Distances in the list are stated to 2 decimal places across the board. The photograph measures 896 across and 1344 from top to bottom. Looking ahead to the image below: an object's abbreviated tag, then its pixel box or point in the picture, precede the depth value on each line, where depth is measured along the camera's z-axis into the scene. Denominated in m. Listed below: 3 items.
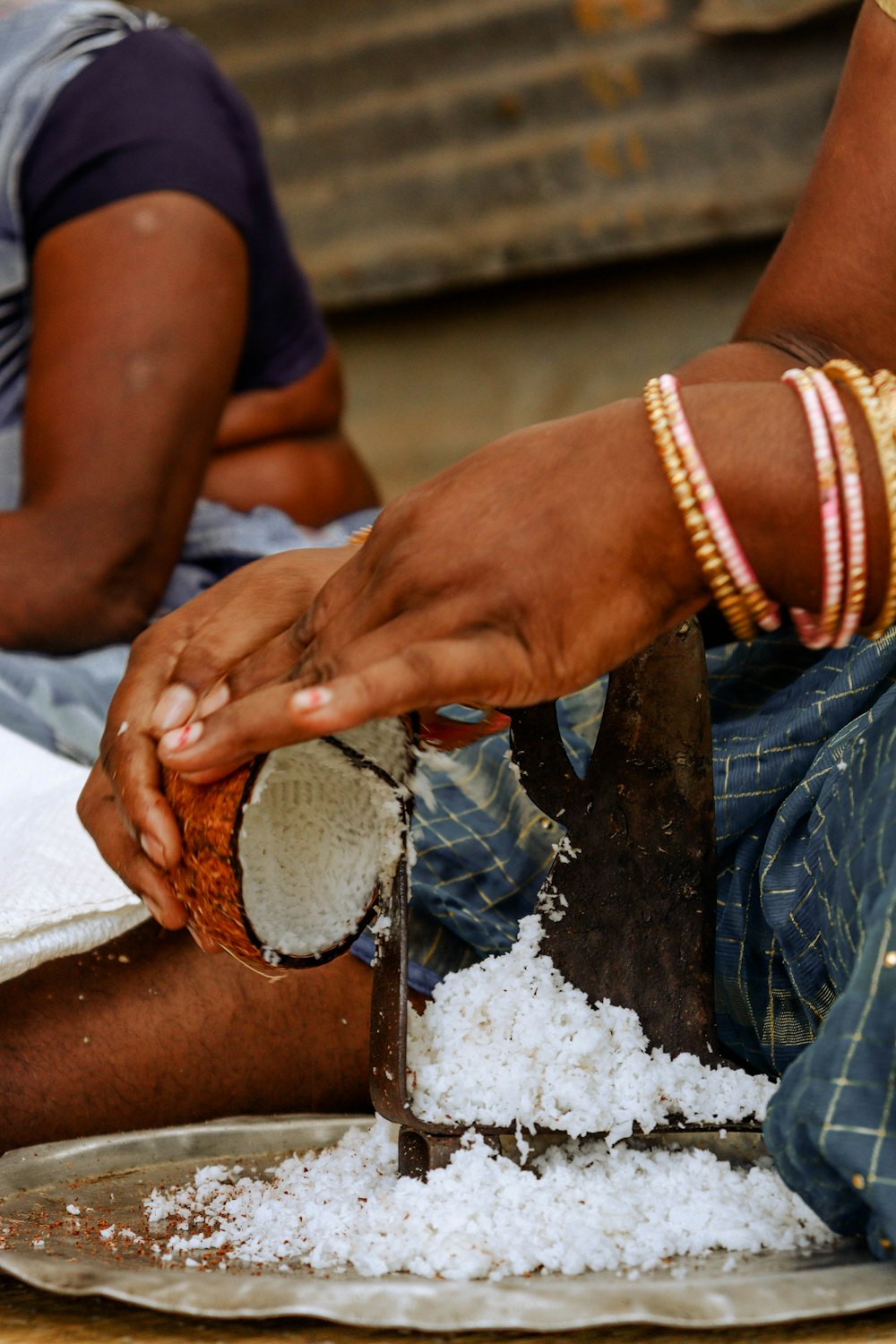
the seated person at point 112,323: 1.78
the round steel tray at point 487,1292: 0.77
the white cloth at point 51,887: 1.17
